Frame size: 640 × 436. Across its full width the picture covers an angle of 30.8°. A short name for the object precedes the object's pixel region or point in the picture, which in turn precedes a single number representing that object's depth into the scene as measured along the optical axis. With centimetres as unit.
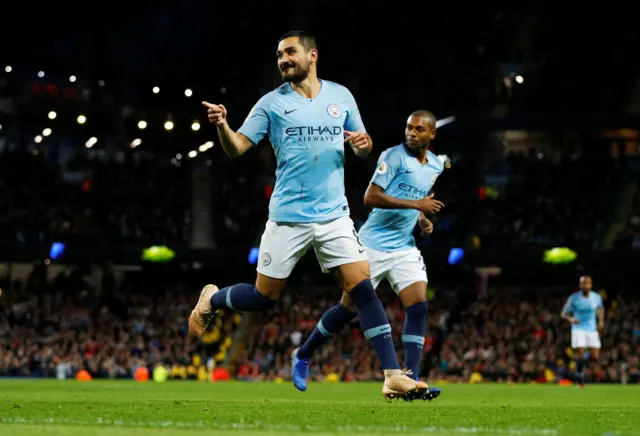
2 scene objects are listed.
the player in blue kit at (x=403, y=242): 1141
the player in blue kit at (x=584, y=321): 2112
